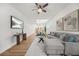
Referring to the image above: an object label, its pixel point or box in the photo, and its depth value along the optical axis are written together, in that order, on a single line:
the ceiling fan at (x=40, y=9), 1.02
